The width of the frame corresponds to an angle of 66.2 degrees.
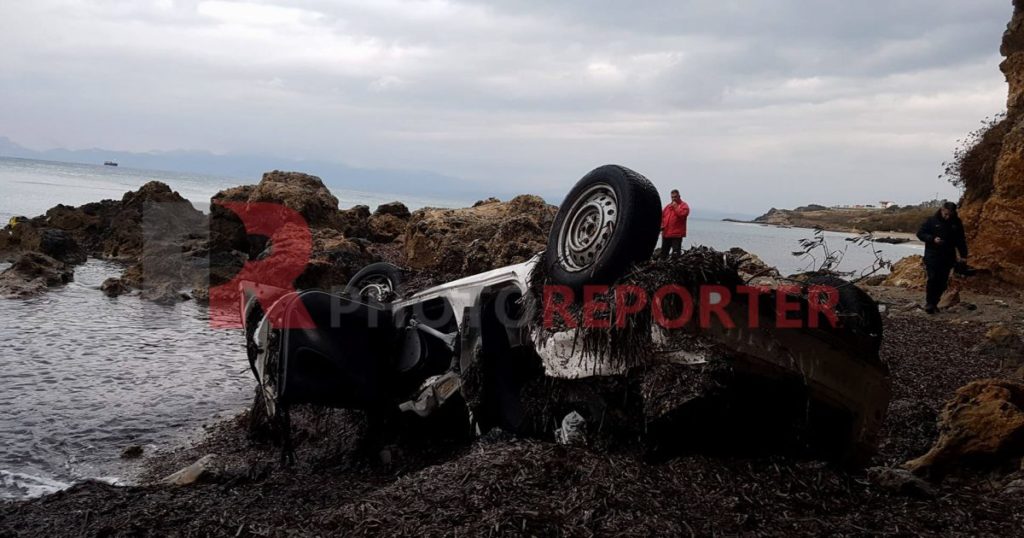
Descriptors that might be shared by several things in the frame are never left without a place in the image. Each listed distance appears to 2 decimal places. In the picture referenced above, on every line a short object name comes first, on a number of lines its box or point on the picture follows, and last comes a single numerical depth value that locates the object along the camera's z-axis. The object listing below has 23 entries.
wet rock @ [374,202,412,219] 26.41
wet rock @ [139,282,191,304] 16.08
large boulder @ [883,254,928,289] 15.84
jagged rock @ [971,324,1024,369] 8.60
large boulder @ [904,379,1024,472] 4.68
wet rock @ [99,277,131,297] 16.42
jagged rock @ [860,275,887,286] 17.58
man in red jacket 12.96
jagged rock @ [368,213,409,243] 23.73
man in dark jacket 11.12
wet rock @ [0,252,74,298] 15.28
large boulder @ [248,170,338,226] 20.77
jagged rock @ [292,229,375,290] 15.33
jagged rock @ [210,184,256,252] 20.11
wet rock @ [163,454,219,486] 5.77
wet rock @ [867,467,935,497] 4.13
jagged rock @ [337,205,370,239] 22.33
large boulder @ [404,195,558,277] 11.02
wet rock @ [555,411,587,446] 4.42
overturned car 3.79
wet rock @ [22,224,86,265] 21.81
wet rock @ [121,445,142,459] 6.98
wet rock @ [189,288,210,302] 16.56
